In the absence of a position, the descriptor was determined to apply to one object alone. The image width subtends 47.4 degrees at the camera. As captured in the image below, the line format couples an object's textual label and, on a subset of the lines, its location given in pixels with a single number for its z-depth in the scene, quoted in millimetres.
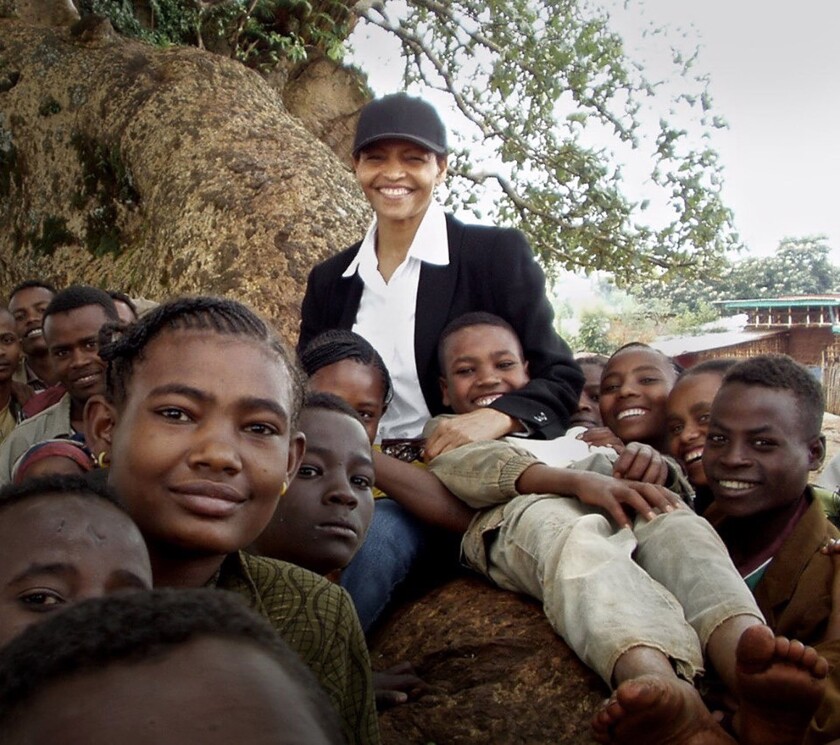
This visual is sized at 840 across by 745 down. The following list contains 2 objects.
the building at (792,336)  9836
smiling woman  3145
